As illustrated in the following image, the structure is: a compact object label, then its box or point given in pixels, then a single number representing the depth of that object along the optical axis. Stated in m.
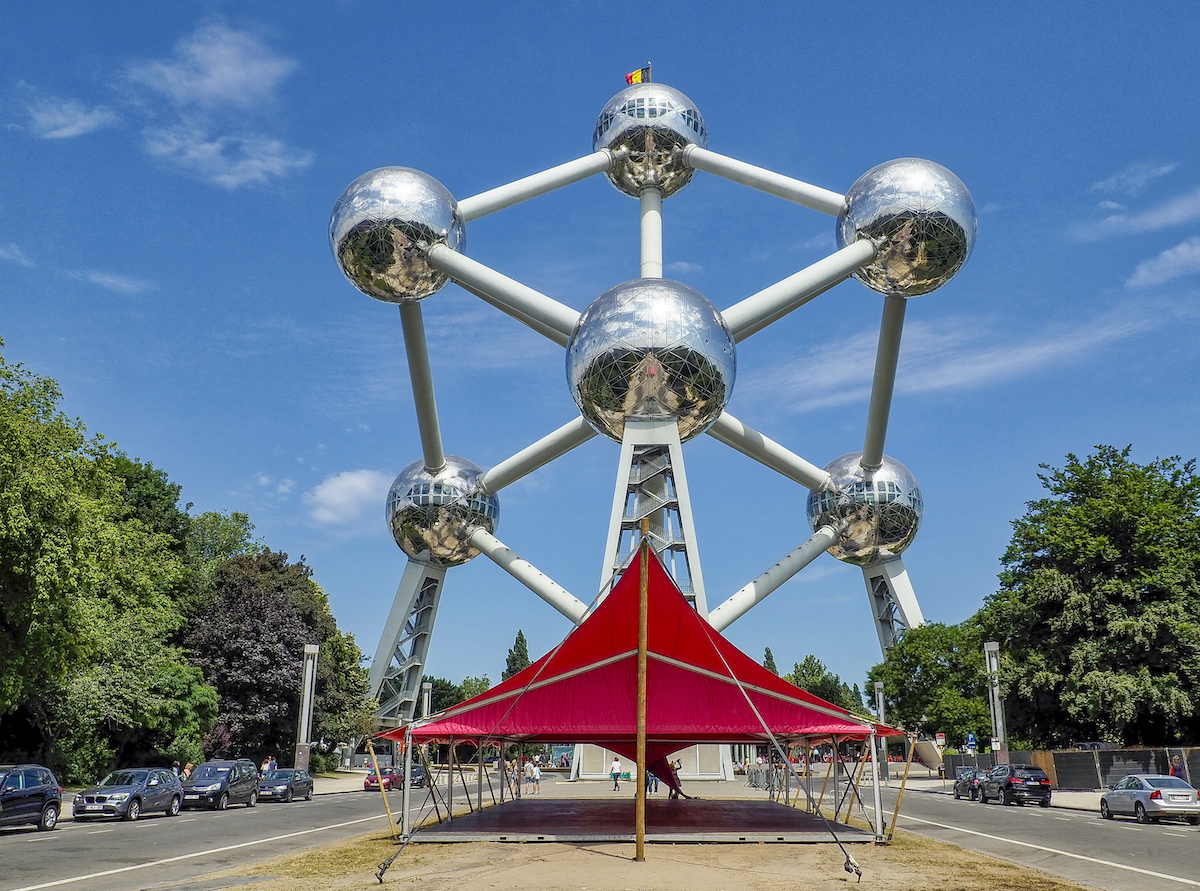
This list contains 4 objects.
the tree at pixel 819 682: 111.62
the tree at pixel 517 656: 107.19
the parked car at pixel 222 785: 27.42
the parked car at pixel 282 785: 31.73
